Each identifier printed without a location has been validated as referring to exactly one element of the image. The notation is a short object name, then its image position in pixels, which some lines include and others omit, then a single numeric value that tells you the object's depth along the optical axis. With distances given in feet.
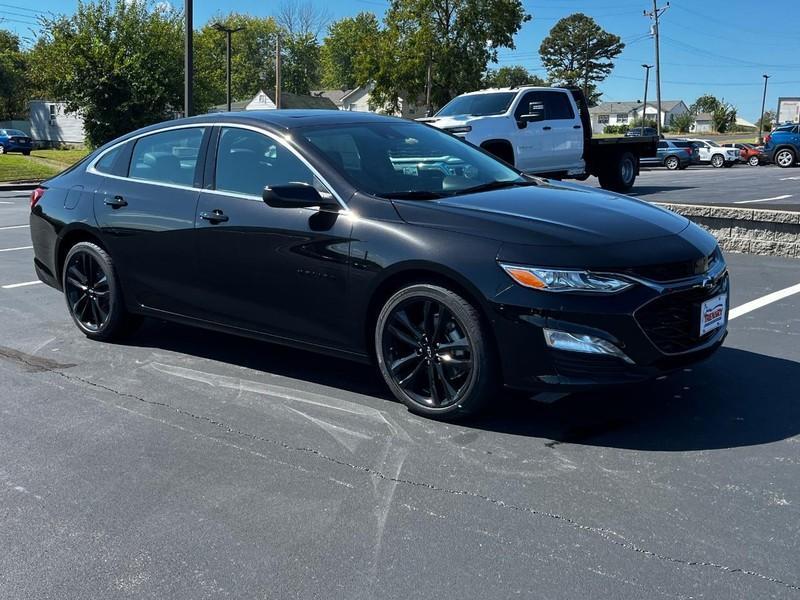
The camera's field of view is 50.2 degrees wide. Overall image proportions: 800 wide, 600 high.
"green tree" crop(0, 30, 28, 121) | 256.73
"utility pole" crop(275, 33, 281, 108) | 152.76
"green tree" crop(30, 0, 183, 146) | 112.37
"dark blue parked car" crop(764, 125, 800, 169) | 116.16
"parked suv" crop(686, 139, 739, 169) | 137.39
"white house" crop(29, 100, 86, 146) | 231.30
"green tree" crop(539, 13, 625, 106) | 360.28
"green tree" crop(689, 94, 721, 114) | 447.42
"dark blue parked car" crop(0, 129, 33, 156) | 163.43
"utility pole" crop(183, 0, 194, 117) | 70.69
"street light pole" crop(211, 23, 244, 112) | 131.18
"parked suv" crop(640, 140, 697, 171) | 133.39
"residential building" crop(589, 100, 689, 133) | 462.60
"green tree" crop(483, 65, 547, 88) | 435.08
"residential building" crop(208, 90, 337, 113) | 266.36
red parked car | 135.69
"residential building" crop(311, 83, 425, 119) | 328.49
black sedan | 13.07
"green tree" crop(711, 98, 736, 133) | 334.24
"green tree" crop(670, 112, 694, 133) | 323.98
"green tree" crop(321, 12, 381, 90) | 368.48
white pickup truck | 47.70
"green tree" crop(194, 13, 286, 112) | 372.52
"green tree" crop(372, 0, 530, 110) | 194.70
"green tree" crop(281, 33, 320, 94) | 388.98
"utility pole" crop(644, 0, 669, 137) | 177.49
